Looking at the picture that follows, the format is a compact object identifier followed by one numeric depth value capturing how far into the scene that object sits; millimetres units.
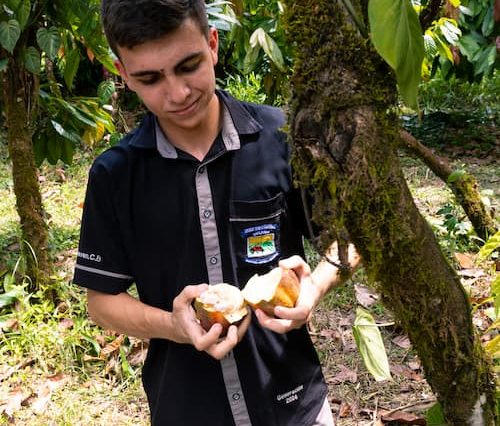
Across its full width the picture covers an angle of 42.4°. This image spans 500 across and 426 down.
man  1319
